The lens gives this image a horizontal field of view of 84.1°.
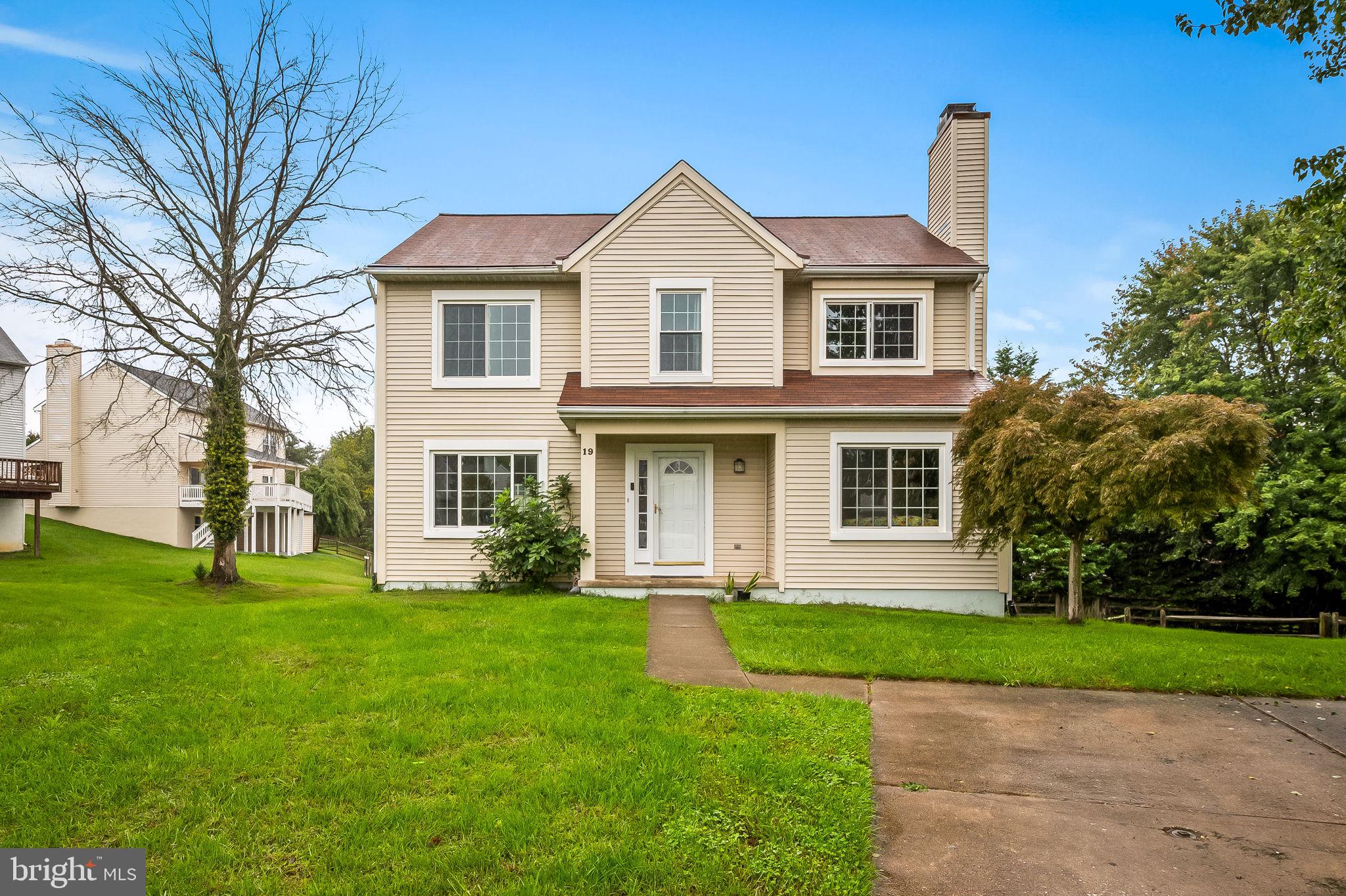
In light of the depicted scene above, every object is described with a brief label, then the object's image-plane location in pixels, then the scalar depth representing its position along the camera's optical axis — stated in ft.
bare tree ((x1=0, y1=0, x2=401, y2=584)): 50.24
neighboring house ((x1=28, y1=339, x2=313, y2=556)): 108.17
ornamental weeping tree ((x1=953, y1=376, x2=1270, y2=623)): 33.14
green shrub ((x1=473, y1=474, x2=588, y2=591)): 42.16
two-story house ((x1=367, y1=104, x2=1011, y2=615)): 43.09
